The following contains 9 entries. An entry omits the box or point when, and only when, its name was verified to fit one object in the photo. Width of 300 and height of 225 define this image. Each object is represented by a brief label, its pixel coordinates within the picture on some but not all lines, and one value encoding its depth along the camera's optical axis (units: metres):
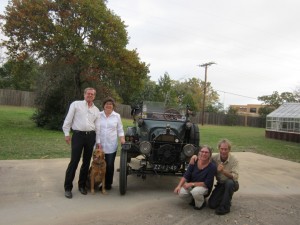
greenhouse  16.71
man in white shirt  4.01
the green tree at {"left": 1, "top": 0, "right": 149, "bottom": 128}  11.59
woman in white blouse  4.31
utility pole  30.47
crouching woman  3.72
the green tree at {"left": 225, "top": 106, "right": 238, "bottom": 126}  34.66
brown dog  4.10
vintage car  4.25
